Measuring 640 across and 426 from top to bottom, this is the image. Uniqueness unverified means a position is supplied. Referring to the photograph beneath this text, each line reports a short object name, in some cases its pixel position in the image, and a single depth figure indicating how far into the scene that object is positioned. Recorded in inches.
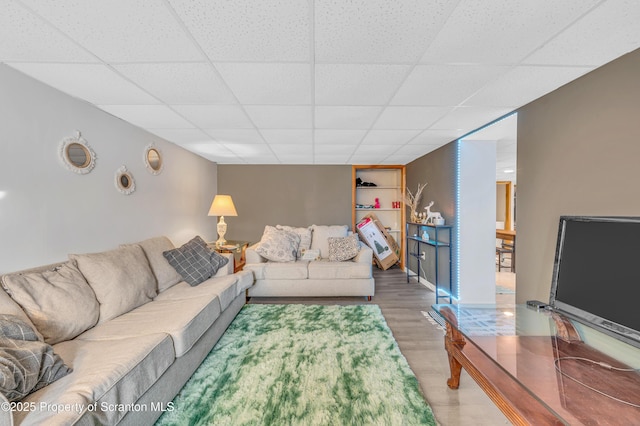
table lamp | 152.6
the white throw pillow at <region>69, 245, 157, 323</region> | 73.0
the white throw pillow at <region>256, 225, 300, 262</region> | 143.0
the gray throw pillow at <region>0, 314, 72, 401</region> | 39.4
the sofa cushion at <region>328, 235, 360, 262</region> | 144.4
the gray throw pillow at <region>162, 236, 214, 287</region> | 102.9
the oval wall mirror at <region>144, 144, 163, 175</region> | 117.7
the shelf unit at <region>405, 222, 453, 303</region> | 134.3
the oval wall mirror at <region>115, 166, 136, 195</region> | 100.9
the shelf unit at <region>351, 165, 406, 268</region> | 212.4
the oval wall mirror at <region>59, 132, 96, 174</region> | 79.6
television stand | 39.7
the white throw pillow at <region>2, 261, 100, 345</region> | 57.2
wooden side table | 145.6
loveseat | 131.8
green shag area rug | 58.2
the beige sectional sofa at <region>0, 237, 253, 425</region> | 42.1
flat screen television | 47.8
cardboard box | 197.2
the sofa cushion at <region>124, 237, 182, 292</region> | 97.3
